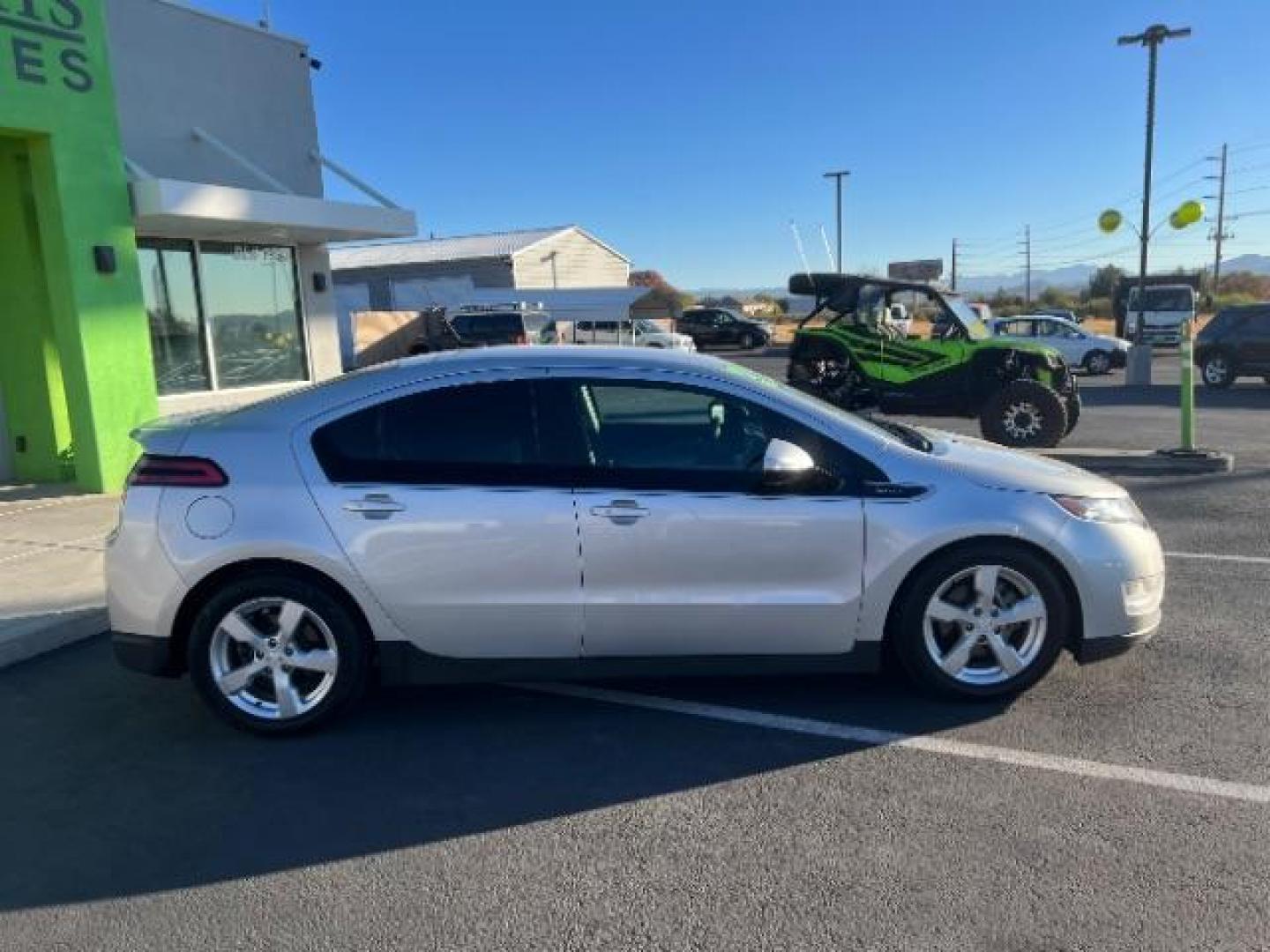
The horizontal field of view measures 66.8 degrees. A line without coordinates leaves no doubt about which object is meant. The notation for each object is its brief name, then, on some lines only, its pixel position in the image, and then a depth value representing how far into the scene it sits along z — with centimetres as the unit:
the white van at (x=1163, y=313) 2817
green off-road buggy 1088
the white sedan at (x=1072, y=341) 2445
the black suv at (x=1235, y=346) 1842
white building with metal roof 4234
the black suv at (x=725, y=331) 3853
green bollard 959
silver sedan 384
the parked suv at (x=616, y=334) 3116
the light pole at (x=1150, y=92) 2016
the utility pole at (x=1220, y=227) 5606
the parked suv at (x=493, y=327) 2605
